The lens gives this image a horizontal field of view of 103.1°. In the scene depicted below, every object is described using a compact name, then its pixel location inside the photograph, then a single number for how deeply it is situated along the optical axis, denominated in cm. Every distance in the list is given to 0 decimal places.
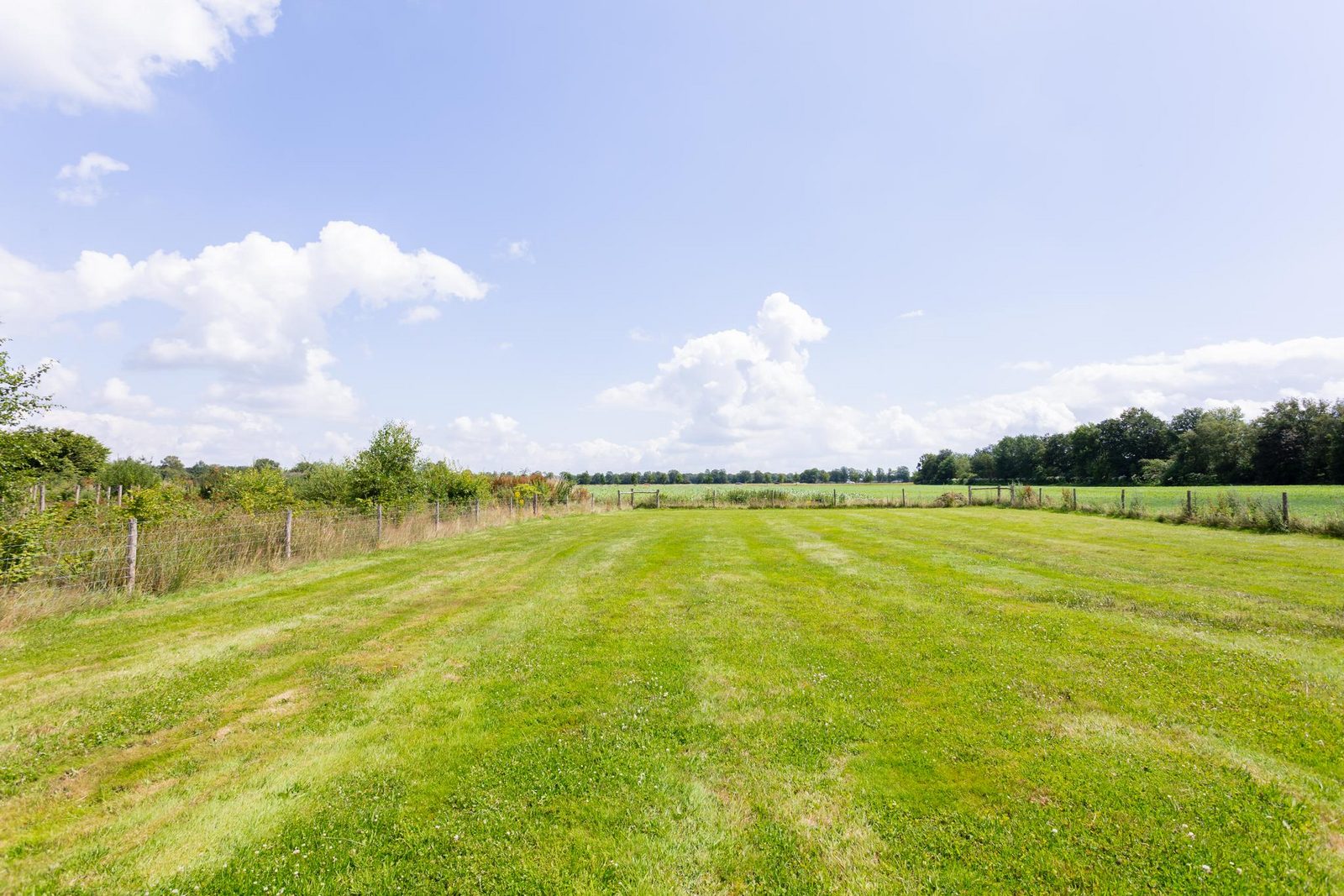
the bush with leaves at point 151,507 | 1343
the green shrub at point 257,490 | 1878
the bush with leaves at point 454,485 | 2620
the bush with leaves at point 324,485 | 2191
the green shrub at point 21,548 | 862
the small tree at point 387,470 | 2080
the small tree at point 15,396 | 872
